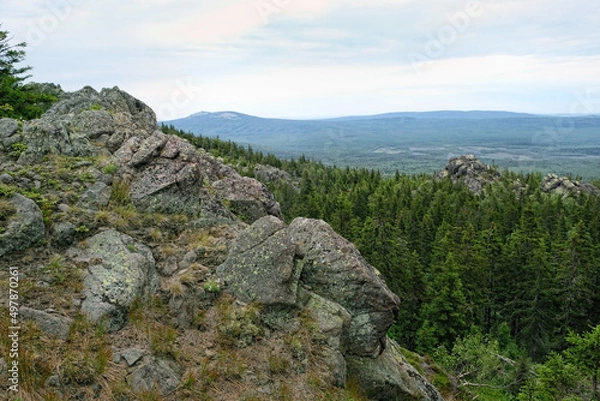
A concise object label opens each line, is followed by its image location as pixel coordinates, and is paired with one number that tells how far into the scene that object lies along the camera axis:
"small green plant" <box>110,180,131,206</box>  15.05
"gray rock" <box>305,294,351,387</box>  12.41
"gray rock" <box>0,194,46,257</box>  11.96
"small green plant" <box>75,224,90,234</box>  13.20
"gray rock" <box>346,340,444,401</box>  13.37
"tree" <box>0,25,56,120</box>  29.47
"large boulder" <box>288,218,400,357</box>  13.68
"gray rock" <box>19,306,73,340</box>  10.47
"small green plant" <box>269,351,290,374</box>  11.88
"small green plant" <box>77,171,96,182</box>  15.33
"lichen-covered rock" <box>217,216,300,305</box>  13.14
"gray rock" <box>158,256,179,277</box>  13.57
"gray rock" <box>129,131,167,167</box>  16.42
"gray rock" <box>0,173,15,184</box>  13.96
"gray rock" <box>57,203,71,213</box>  13.79
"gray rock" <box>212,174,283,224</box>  18.89
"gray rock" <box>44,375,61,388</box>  9.44
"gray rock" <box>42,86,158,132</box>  24.78
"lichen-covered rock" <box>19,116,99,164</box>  15.77
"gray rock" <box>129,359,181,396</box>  10.33
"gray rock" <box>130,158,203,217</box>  15.48
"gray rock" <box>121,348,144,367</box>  10.64
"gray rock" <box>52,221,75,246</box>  12.89
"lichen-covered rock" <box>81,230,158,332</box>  11.46
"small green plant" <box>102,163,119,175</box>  15.93
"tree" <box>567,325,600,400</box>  20.92
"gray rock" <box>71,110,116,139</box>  18.50
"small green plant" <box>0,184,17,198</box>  12.90
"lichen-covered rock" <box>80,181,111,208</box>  14.62
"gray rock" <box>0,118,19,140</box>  15.97
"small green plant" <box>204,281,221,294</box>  13.03
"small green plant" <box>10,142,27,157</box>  15.48
